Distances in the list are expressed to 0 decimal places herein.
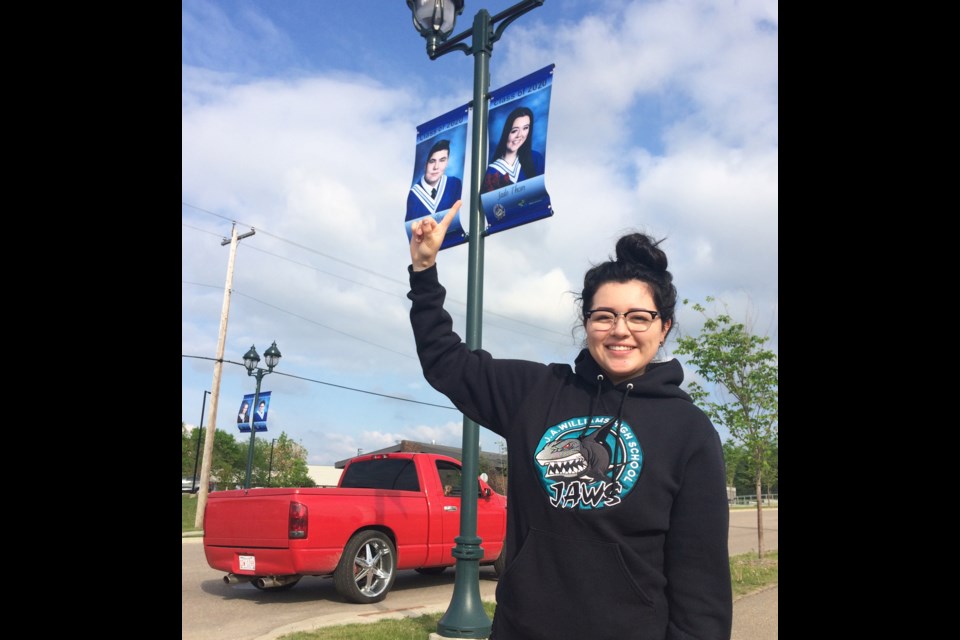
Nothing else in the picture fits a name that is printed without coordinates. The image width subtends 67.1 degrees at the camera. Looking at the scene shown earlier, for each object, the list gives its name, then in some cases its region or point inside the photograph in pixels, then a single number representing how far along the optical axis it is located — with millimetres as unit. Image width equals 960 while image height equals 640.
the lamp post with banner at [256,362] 22256
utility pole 24055
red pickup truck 7926
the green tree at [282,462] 45534
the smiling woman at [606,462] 2004
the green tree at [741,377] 13258
